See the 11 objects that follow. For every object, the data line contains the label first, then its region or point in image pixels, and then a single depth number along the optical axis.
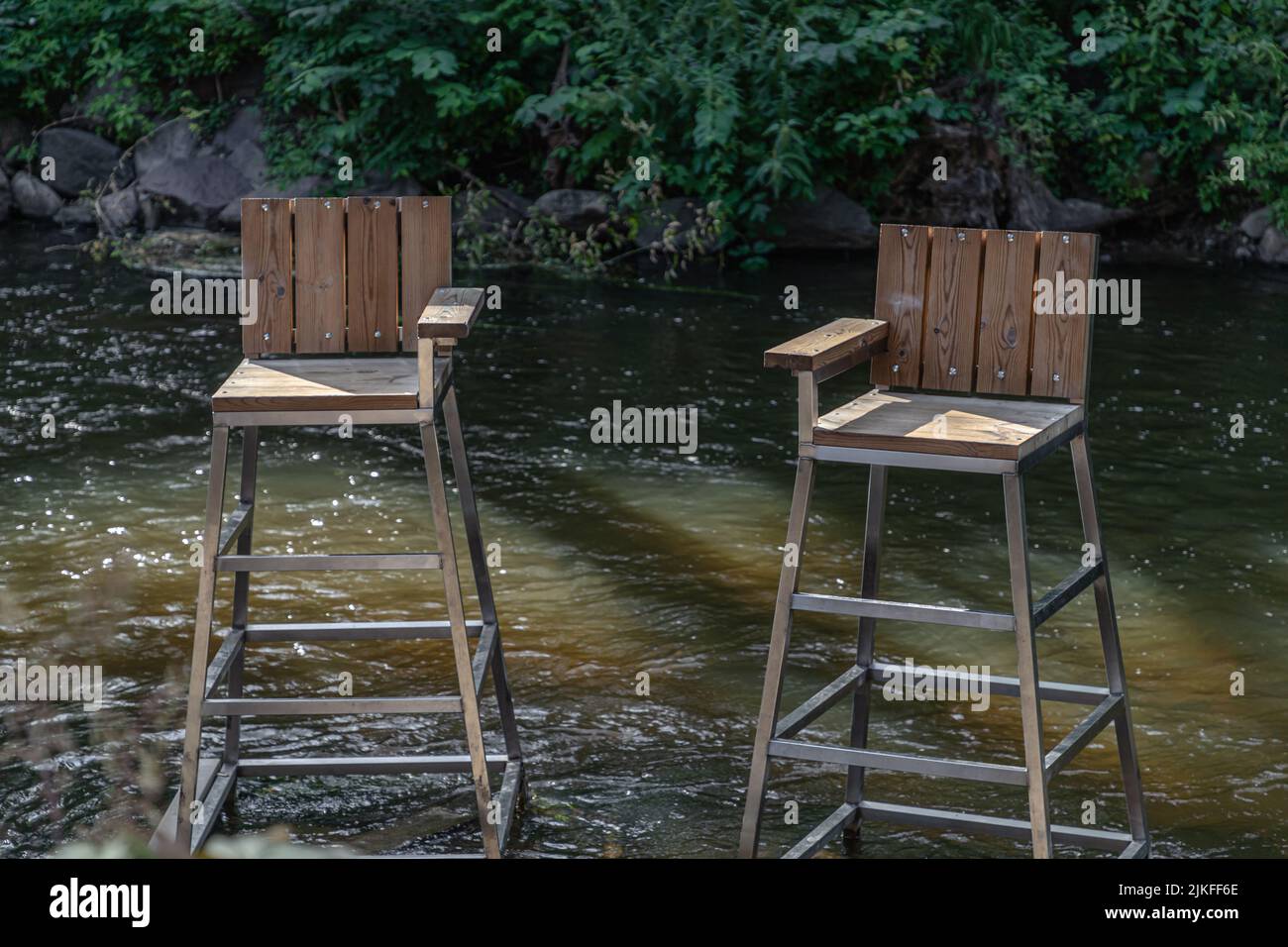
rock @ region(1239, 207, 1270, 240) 11.50
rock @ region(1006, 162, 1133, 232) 11.52
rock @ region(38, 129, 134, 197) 12.59
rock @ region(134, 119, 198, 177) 12.20
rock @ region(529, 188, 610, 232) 11.06
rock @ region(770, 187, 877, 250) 11.33
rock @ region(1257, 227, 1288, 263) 11.30
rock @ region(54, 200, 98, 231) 12.25
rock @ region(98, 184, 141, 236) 11.71
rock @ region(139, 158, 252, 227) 11.78
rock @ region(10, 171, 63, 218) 12.51
